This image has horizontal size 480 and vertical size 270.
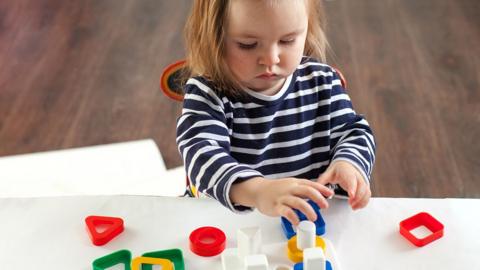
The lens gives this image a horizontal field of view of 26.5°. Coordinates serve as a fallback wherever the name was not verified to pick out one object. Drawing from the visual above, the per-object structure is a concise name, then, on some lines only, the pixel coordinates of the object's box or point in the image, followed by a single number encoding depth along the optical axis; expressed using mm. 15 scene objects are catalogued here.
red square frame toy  1182
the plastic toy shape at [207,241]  1175
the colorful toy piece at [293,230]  1191
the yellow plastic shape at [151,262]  1146
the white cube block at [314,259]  1090
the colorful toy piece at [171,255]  1165
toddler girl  1202
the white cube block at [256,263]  1072
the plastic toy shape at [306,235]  1128
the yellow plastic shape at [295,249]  1158
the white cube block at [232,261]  1136
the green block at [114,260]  1158
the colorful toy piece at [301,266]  1127
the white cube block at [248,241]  1124
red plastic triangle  1195
